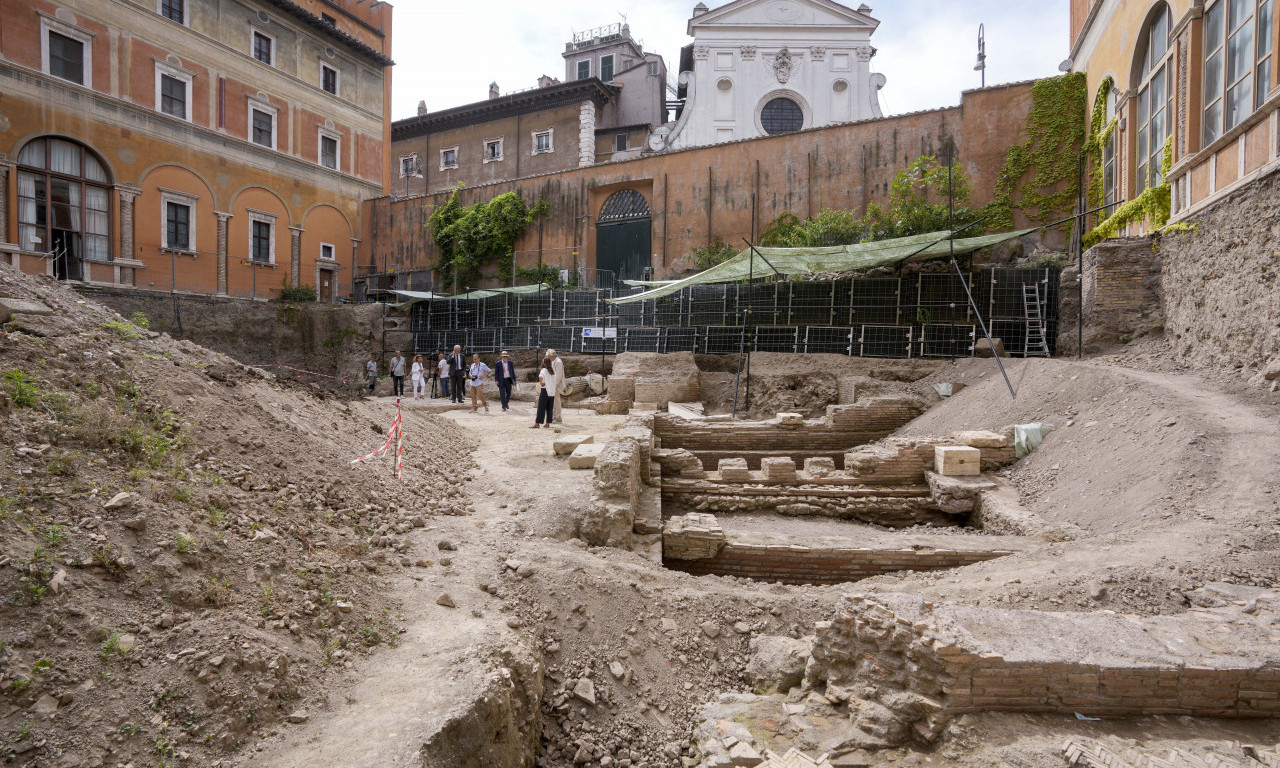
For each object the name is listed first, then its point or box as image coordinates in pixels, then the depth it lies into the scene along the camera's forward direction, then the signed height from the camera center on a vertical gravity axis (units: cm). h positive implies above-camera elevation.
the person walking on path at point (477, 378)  1477 -43
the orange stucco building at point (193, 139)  1875 +742
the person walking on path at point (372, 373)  1806 -39
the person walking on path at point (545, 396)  1212 -67
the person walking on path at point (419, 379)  1697 -52
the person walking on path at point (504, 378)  1480 -42
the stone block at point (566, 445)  917 -119
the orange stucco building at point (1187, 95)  885 +451
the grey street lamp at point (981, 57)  2850 +1342
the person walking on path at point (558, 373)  1230 -25
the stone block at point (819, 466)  962 -157
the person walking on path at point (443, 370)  1702 -28
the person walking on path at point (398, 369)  1631 -25
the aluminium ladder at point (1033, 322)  1431 +89
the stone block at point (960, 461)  901 -135
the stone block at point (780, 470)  934 -154
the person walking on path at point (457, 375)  1603 -38
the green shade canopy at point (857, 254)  1454 +248
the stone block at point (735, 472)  940 -159
